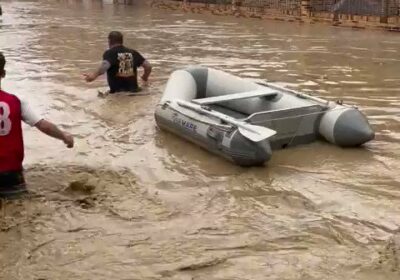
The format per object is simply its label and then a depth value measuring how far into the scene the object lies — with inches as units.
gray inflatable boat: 247.4
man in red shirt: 195.0
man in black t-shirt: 367.6
